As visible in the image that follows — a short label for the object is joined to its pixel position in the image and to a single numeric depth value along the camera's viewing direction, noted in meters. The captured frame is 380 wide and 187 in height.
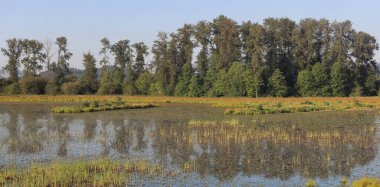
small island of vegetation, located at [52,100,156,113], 45.97
